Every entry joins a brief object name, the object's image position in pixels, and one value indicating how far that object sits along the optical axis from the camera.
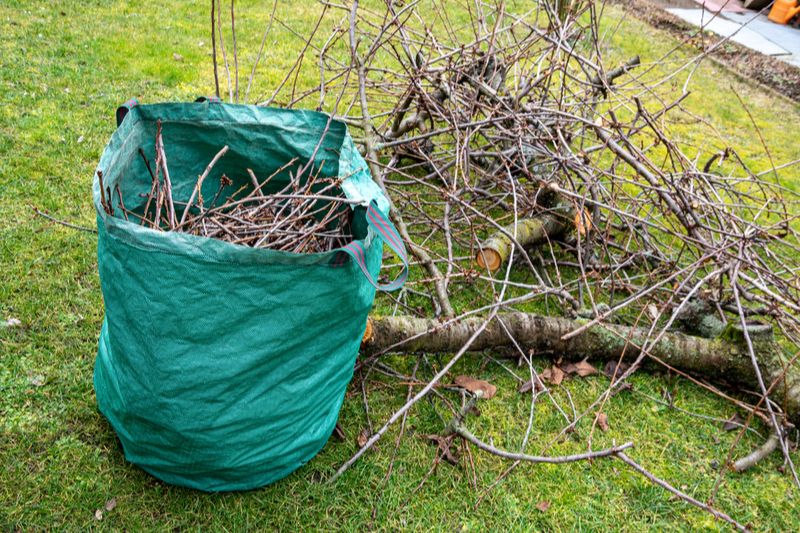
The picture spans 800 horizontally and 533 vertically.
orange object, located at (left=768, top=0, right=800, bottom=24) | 7.98
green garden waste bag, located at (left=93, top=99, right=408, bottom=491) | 1.49
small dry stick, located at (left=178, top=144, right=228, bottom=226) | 1.80
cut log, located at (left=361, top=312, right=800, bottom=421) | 2.34
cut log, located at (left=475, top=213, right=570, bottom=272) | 2.78
